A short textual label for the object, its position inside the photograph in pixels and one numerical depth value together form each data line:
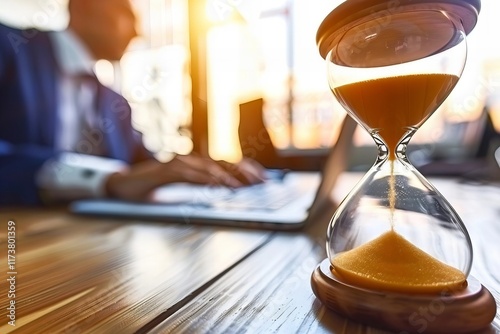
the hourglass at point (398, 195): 0.20
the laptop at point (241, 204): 0.49
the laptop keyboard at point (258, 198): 0.62
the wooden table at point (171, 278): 0.22
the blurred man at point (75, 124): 0.75
